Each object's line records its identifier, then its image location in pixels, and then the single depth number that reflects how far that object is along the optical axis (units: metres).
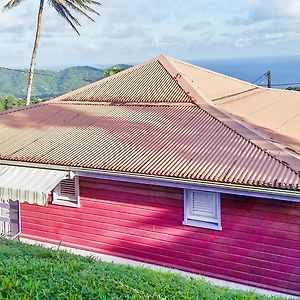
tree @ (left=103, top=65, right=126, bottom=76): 28.94
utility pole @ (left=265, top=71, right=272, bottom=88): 32.38
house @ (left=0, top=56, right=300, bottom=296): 10.09
